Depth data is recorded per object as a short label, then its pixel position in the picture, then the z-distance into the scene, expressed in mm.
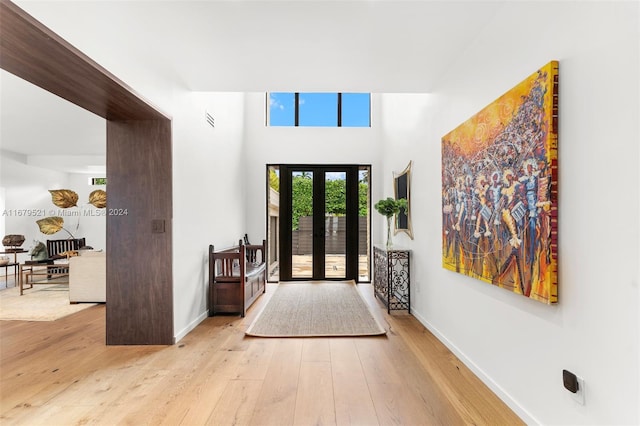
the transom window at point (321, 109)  5887
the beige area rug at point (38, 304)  3600
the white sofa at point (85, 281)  4133
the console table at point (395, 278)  3732
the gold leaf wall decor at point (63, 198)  6361
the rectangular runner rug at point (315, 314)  3063
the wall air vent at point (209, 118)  3719
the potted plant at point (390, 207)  3928
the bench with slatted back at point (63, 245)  6484
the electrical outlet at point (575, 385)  1335
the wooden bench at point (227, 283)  3597
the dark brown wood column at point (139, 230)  2740
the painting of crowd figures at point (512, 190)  1462
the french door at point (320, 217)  5738
